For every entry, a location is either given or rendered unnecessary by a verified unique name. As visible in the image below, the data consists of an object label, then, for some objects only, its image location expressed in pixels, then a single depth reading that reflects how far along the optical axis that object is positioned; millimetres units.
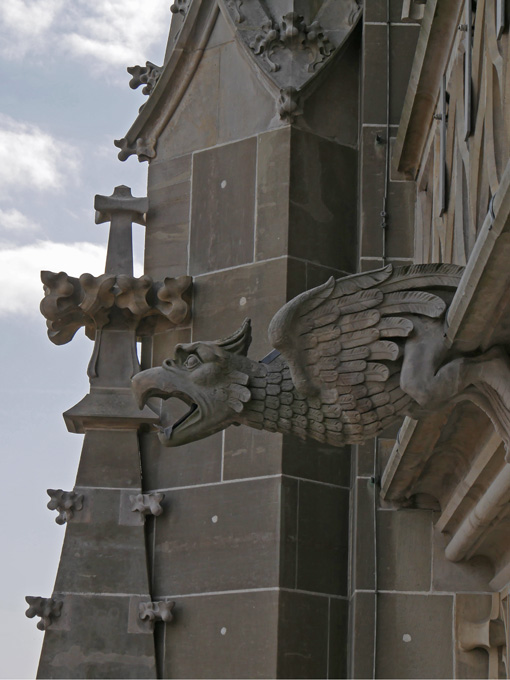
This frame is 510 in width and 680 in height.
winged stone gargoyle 7699
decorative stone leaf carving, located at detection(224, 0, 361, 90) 12891
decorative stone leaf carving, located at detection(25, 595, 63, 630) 11844
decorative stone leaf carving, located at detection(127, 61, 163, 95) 13766
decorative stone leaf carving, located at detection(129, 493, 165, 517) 12109
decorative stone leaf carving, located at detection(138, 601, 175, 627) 11742
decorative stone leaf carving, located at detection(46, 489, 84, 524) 12195
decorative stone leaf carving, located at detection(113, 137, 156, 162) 13594
